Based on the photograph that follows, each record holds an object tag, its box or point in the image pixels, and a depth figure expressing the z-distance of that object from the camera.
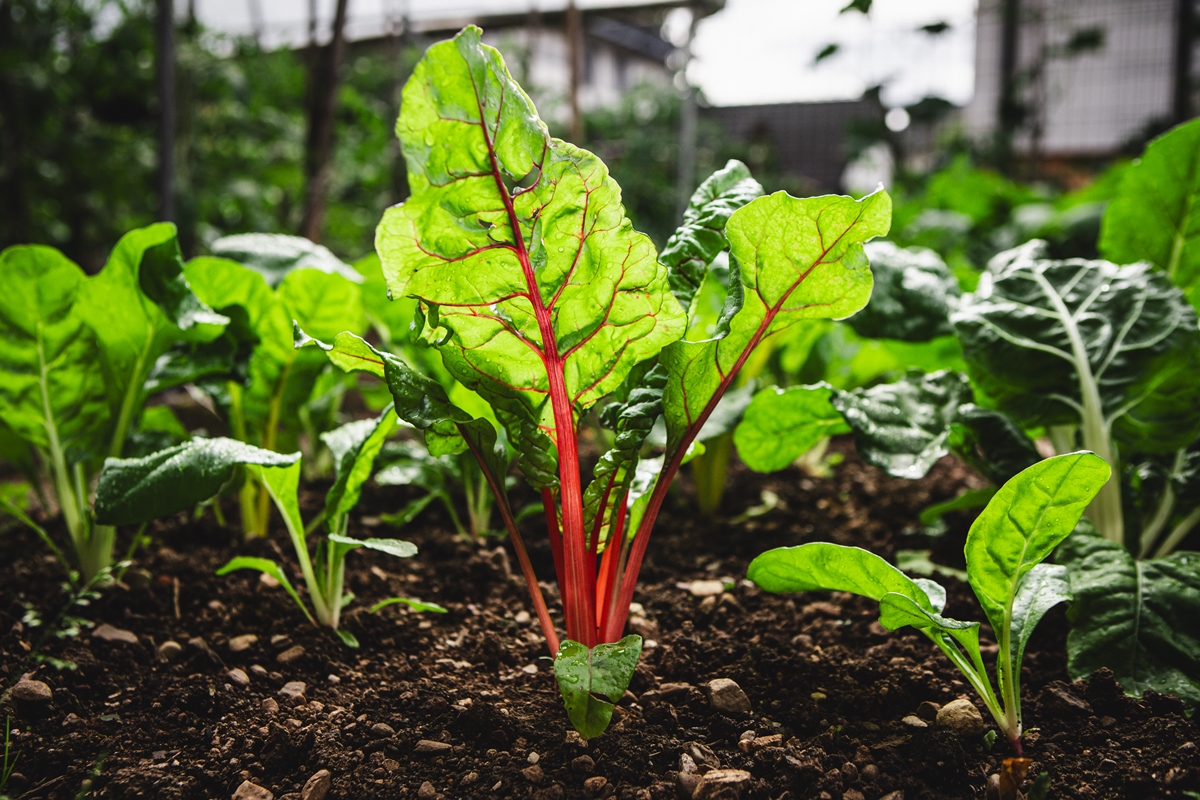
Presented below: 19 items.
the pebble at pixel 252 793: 0.79
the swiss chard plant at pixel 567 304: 0.78
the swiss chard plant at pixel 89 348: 1.21
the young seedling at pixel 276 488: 0.97
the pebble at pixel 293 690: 0.97
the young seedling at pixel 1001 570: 0.81
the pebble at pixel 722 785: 0.77
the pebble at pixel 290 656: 1.05
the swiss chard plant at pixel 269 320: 1.33
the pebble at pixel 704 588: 1.23
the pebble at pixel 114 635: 1.07
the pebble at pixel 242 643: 1.07
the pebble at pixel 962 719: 0.88
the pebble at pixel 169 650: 1.05
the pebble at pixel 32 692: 0.93
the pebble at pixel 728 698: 0.93
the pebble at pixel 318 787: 0.79
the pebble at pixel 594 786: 0.79
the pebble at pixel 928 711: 0.91
